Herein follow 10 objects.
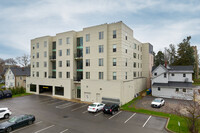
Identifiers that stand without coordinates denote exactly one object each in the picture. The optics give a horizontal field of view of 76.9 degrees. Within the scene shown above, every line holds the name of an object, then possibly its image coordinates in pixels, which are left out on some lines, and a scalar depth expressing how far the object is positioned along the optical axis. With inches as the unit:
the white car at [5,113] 685.3
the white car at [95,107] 791.2
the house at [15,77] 1830.7
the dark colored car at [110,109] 760.1
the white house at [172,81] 1188.5
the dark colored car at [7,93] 1234.0
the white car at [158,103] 896.0
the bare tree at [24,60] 2965.1
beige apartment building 1003.3
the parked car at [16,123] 522.0
